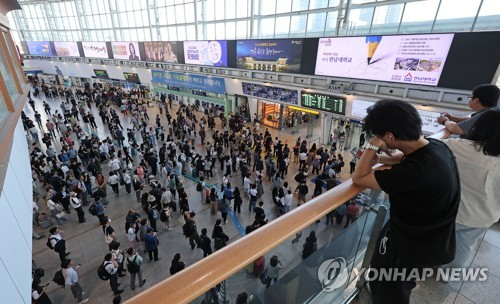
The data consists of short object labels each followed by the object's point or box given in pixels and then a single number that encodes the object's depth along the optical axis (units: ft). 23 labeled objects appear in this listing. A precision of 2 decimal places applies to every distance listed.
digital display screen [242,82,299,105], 49.29
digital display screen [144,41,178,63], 70.90
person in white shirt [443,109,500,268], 5.98
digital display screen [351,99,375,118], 39.00
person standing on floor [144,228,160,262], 20.61
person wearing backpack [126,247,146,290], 17.95
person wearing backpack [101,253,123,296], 17.39
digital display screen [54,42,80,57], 101.14
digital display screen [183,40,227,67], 58.23
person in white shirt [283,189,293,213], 25.89
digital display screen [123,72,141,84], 85.80
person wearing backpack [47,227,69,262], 19.50
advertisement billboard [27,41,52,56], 110.05
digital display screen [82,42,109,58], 90.52
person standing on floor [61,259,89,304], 16.83
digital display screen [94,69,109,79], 95.04
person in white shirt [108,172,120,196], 29.91
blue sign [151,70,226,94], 63.31
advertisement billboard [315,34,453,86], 30.68
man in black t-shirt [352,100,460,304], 4.19
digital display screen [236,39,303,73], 45.44
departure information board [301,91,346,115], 42.07
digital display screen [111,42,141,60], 81.26
